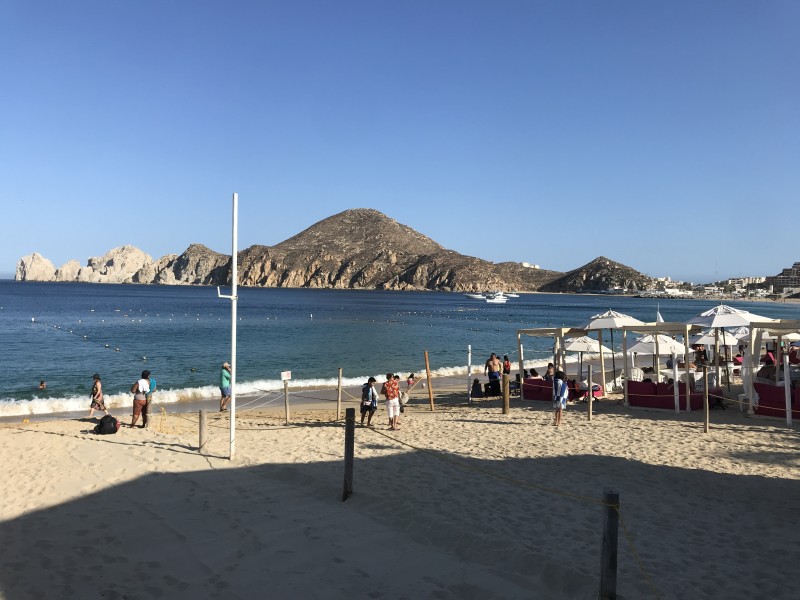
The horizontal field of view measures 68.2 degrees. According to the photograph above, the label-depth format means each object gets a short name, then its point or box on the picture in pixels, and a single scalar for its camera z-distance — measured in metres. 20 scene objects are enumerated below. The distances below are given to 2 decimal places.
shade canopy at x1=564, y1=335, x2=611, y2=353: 18.28
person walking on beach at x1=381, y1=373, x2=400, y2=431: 12.60
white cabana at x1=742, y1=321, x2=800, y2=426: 12.19
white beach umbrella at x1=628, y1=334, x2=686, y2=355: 16.50
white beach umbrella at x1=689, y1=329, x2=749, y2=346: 19.33
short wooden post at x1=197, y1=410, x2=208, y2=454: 10.37
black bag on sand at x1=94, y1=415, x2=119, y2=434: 12.30
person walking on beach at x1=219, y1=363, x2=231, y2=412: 16.05
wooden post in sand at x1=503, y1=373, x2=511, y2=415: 14.20
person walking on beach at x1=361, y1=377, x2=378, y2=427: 13.26
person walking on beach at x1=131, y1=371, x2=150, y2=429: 13.07
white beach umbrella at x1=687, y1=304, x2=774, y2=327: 14.59
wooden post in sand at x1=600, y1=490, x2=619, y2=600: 4.63
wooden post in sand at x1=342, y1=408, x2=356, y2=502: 7.72
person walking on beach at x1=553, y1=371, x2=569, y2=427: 12.83
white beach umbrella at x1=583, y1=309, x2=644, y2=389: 15.84
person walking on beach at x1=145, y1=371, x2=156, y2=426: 13.15
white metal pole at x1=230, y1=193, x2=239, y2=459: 9.02
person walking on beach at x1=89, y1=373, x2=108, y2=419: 14.84
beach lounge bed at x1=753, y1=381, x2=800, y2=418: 12.60
